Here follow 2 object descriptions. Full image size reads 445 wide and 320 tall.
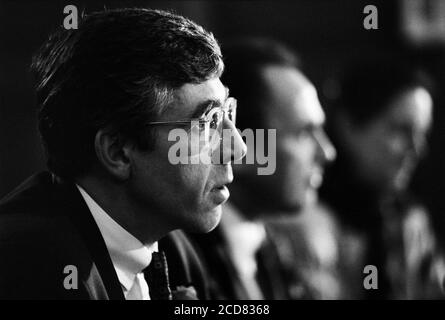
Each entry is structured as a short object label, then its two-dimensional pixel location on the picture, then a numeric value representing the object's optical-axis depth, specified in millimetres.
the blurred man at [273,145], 5020
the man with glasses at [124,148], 3359
